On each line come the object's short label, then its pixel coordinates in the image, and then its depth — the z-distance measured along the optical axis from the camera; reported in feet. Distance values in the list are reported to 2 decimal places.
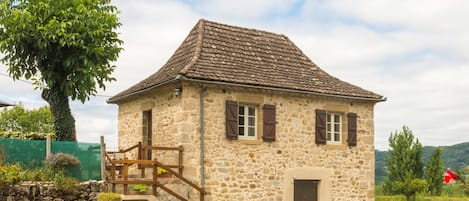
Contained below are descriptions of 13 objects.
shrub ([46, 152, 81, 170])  54.65
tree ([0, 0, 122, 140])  62.59
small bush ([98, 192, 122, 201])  50.11
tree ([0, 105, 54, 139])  138.82
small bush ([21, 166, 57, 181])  54.67
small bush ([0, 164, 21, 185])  53.67
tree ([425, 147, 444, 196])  98.78
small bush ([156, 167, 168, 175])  55.98
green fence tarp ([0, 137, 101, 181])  56.03
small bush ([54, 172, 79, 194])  52.90
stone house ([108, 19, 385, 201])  54.95
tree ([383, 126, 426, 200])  99.81
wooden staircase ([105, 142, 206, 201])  52.08
